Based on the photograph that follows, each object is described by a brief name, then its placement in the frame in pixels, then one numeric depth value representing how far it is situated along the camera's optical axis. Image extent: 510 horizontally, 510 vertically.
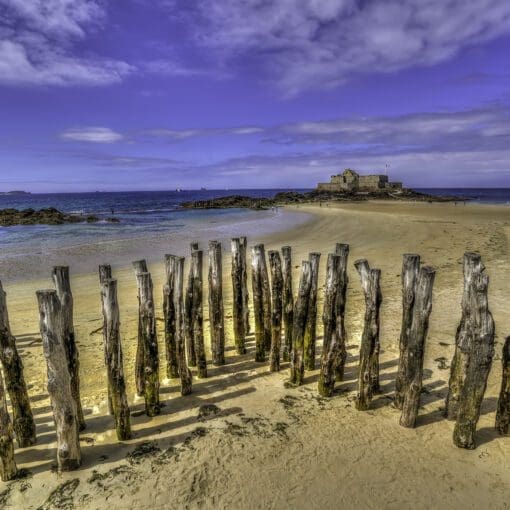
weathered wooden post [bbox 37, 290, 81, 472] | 3.58
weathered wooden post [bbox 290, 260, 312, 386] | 5.13
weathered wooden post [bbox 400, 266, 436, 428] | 4.14
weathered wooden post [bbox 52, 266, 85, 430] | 4.21
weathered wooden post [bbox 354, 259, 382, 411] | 4.64
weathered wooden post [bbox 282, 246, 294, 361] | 5.69
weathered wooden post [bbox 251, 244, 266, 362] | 5.99
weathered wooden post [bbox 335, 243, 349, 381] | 5.04
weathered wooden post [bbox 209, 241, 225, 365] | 5.86
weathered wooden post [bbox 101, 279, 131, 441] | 4.11
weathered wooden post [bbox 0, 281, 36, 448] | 3.99
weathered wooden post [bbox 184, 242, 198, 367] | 5.33
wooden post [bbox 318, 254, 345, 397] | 4.90
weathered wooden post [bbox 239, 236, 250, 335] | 6.51
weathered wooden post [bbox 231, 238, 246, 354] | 6.32
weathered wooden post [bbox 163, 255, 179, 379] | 5.04
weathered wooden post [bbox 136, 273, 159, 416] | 4.56
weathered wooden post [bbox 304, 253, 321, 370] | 5.19
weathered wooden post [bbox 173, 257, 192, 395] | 4.95
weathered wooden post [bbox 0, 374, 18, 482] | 3.55
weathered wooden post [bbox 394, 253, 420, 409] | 4.27
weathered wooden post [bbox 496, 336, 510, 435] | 4.03
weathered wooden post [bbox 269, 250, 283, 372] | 5.62
